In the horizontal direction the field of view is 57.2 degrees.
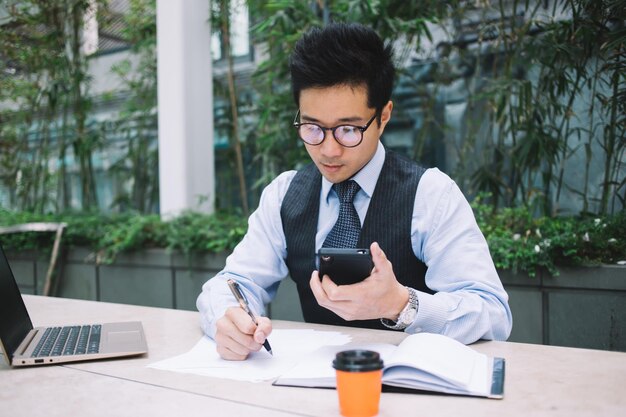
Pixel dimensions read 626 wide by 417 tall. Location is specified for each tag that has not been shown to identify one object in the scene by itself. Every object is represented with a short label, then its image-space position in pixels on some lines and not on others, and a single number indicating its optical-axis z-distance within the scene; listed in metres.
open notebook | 0.95
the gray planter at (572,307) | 2.23
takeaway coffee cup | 0.82
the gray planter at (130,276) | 3.29
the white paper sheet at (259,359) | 1.11
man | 1.30
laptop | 1.21
